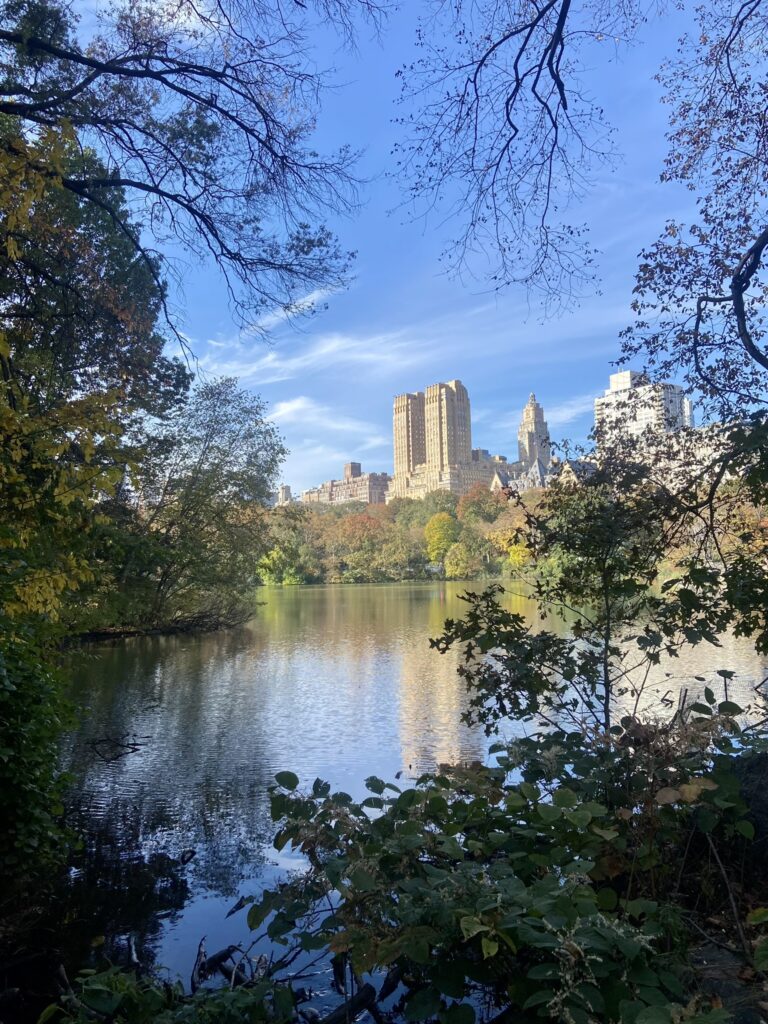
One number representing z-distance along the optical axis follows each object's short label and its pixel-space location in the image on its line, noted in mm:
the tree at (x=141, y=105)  4020
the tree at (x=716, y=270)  4281
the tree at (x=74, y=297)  3820
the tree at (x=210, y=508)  18656
